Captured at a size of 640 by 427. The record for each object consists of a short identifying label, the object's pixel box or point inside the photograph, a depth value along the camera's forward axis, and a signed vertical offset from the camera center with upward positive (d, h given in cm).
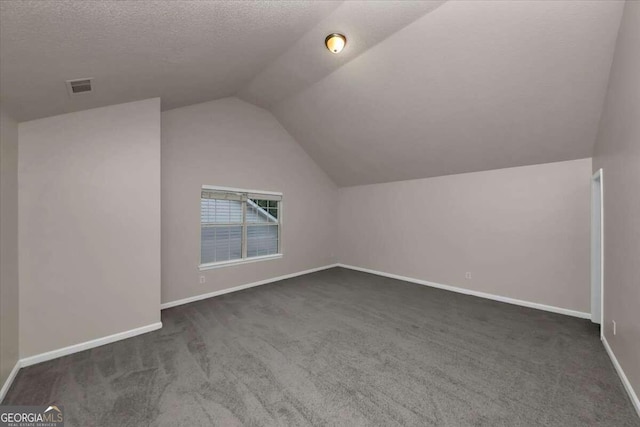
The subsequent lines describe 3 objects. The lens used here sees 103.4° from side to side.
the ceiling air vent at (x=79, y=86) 202 +106
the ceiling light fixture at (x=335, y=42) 255 +175
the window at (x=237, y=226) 435 -26
